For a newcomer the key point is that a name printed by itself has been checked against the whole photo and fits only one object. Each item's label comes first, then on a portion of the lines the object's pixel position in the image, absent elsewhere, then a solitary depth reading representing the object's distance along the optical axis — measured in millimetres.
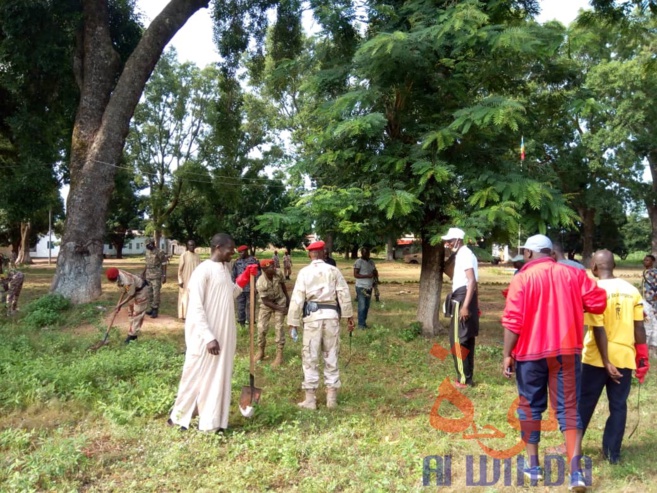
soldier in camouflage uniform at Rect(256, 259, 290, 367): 7754
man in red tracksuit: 3730
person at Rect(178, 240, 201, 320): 10539
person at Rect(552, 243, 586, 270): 6361
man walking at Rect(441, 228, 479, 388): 6430
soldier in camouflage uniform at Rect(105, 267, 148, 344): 8445
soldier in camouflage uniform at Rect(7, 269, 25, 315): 11258
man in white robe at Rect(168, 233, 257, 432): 4859
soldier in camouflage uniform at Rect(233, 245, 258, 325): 9930
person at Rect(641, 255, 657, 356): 7293
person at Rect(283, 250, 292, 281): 16109
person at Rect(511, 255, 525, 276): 7921
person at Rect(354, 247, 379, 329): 10492
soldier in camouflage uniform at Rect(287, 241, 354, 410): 5730
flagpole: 9023
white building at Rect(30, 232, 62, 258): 63781
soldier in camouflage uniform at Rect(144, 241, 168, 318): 11352
